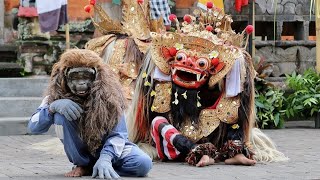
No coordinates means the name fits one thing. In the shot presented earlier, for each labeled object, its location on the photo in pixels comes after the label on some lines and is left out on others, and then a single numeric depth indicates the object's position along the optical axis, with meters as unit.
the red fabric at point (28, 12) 12.72
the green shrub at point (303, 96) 11.86
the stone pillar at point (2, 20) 13.27
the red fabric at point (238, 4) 13.85
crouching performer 6.43
